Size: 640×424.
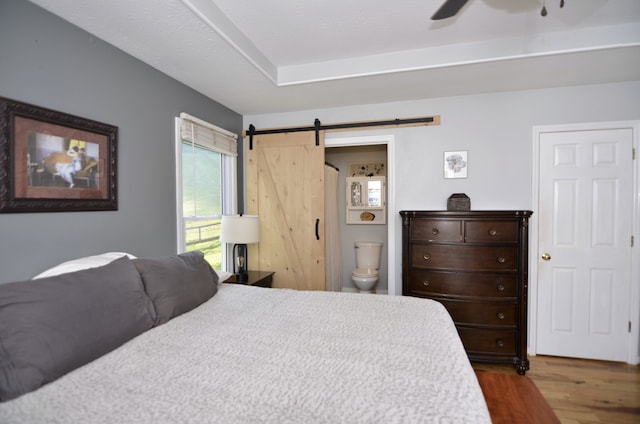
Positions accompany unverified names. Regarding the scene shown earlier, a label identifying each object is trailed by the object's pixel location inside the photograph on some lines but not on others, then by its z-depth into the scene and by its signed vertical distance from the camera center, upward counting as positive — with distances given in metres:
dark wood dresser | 2.50 -0.61
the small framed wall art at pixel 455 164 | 2.95 +0.41
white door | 2.67 -0.34
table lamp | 2.77 -0.24
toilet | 4.29 -0.72
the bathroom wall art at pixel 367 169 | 4.38 +0.53
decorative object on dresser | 2.86 +0.03
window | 2.50 +0.21
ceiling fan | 1.42 +0.97
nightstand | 2.70 -0.71
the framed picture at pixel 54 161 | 1.42 +0.24
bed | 0.82 -0.57
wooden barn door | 3.30 +0.00
